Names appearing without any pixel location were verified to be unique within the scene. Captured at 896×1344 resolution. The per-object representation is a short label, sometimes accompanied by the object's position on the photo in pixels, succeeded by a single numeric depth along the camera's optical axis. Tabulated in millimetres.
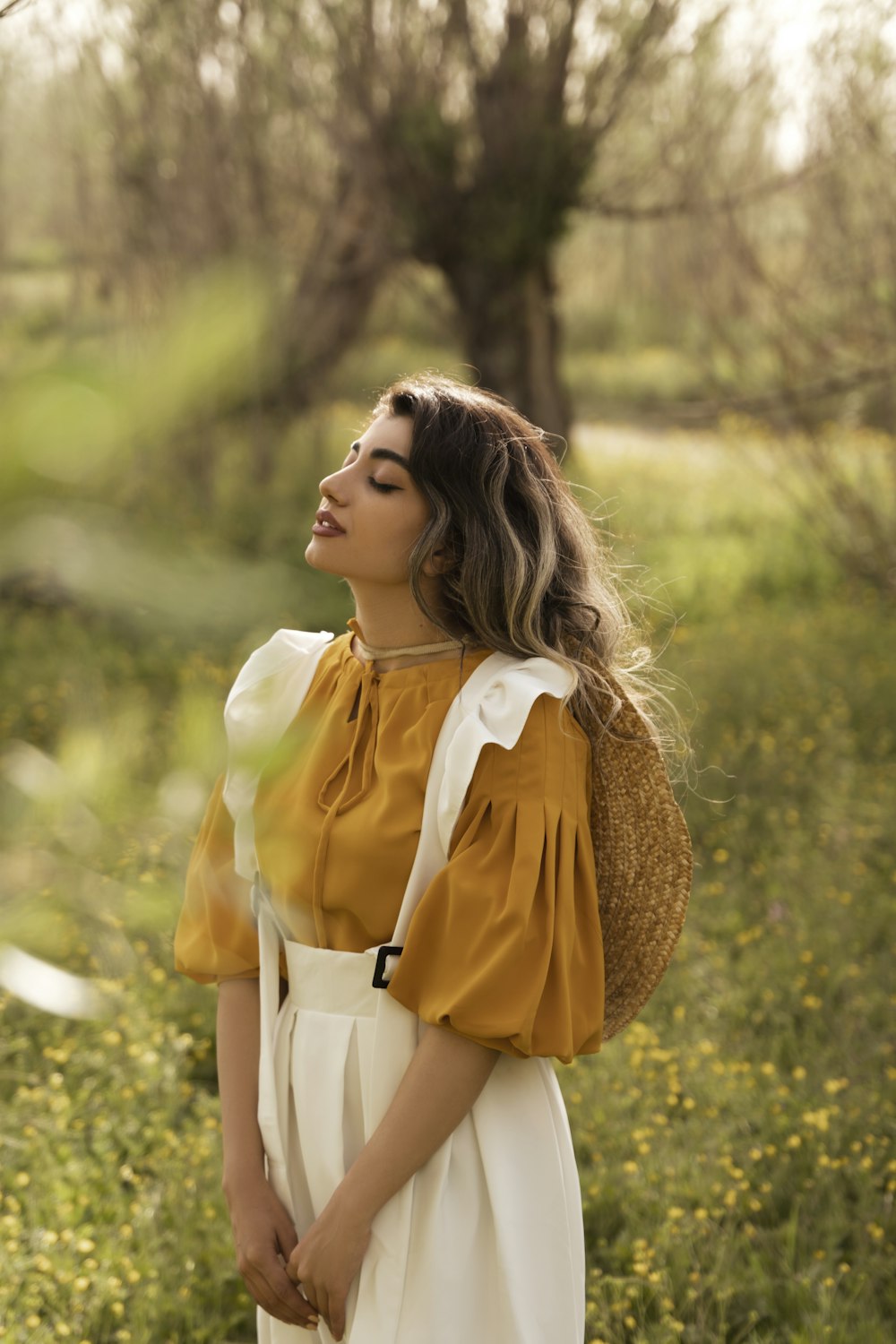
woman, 3557
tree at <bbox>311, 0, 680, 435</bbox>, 12880
